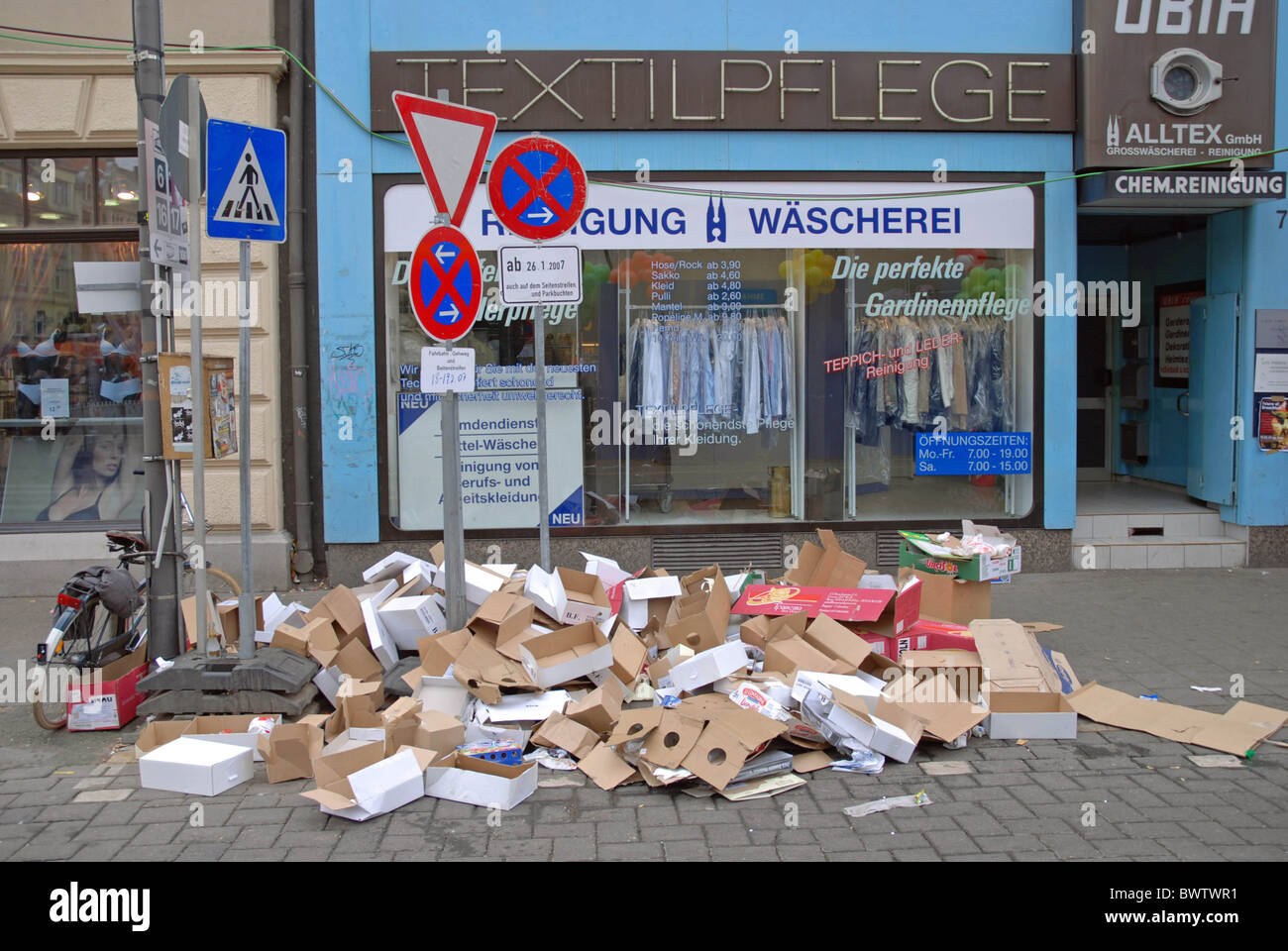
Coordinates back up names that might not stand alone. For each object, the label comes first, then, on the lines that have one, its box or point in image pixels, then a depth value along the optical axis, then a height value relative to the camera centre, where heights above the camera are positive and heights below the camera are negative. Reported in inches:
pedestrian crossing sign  216.8 +46.3
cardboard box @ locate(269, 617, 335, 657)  243.3 -51.5
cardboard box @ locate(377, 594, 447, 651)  249.4 -49.1
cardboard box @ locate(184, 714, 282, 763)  211.6 -62.2
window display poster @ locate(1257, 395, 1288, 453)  371.9 -7.2
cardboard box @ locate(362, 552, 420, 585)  285.3 -42.5
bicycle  223.3 -47.8
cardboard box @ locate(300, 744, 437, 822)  177.2 -62.7
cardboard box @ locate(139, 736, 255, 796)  189.5 -63.7
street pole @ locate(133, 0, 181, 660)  230.4 +1.1
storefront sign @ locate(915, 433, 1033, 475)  368.2 -16.8
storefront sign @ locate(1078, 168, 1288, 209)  348.5 +69.4
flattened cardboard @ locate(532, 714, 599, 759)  204.7 -62.9
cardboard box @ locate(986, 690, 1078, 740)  212.7 -62.3
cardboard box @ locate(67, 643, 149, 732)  223.0 -60.3
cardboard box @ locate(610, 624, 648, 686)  235.8 -55.1
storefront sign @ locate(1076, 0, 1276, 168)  350.3 +105.0
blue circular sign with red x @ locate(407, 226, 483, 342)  231.5 +26.7
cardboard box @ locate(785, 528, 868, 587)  269.1 -40.8
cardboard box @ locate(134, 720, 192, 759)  209.3 -63.2
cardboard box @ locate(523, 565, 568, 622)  247.8 -43.1
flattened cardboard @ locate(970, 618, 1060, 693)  220.2 -53.1
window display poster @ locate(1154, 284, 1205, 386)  433.1 +28.4
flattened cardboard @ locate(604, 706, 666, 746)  196.5 -58.5
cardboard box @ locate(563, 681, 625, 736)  210.4 -59.7
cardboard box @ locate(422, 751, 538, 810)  183.0 -64.3
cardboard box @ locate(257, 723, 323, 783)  195.5 -62.3
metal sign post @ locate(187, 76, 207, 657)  224.2 +11.5
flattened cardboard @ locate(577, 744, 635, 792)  191.9 -65.3
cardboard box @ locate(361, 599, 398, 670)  246.2 -53.0
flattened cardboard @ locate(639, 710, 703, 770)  190.1 -59.6
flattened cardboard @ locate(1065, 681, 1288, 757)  206.8 -63.1
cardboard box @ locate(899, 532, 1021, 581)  261.3 -38.8
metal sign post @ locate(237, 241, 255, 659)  227.1 -14.7
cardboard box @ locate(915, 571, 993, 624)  264.2 -47.5
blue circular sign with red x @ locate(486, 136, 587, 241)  252.5 +51.4
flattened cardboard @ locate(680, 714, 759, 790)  185.2 -61.1
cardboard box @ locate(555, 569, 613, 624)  256.7 -46.5
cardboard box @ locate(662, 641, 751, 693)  226.4 -54.7
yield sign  227.0 +55.9
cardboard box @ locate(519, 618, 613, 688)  226.1 -52.7
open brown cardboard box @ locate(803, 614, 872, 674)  233.8 -52.2
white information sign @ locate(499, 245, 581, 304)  258.1 +31.9
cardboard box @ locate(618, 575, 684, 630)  267.0 -47.3
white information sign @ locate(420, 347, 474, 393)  235.5 +8.3
